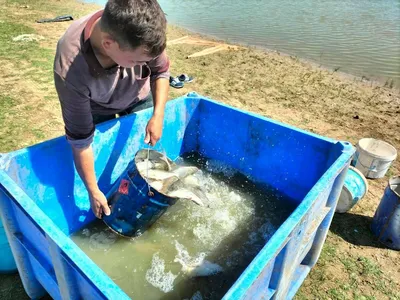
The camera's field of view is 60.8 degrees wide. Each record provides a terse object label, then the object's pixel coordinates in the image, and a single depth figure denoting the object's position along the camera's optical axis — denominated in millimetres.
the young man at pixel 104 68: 1377
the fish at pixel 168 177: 1958
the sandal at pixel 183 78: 5238
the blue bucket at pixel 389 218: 2518
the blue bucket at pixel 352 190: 2757
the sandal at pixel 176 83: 5020
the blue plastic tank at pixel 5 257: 2025
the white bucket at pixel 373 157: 3209
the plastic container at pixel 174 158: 1336
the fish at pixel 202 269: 2092
